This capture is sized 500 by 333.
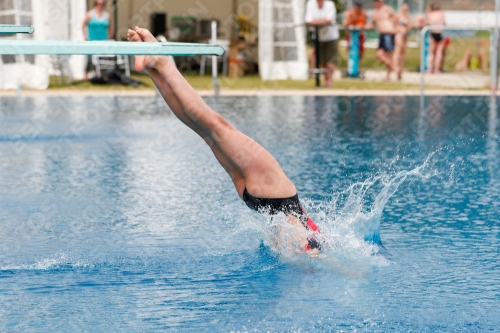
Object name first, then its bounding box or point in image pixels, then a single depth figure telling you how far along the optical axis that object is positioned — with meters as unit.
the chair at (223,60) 22.75
